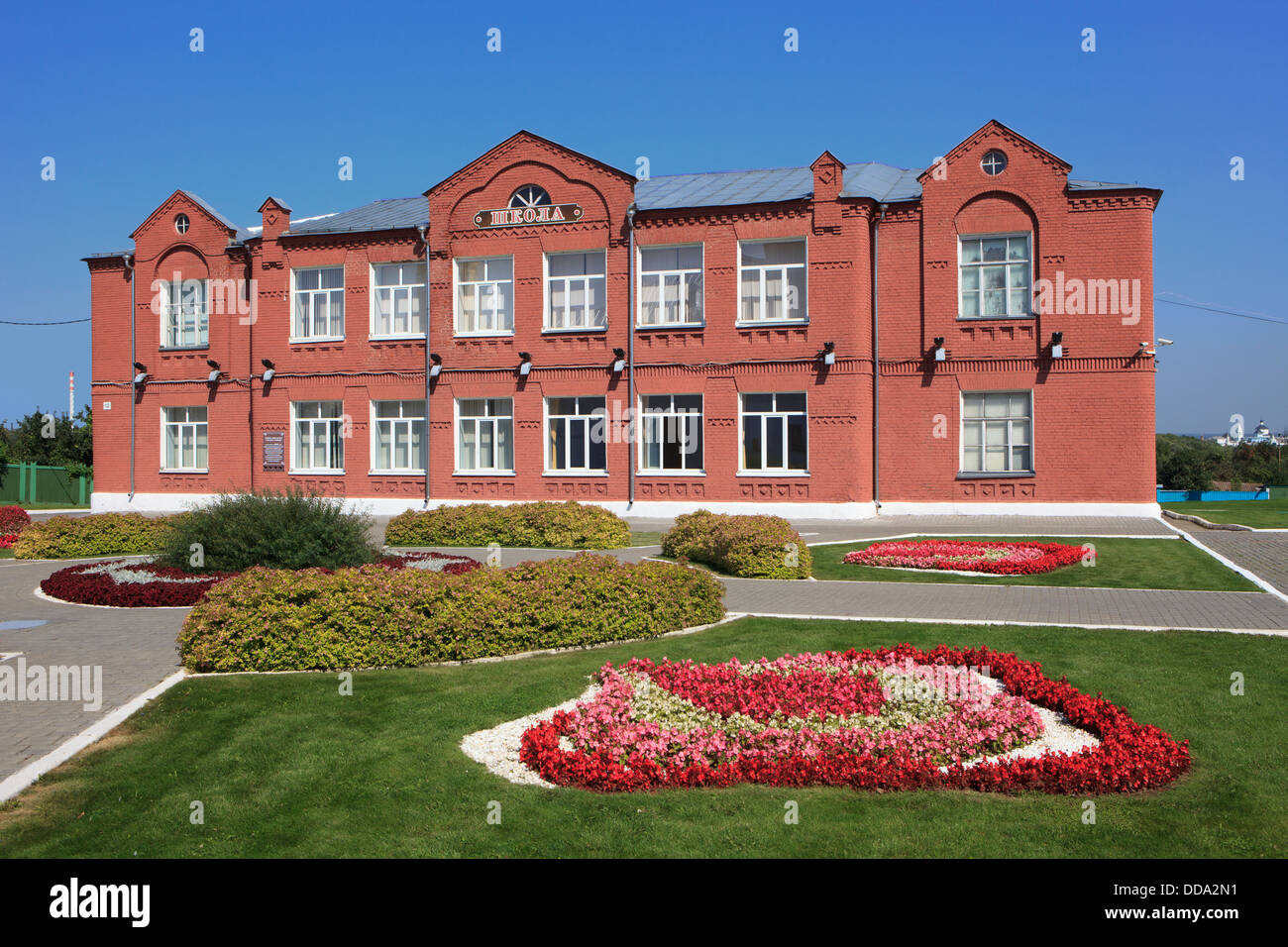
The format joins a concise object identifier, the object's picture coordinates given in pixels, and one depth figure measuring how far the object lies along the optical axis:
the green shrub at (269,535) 13.55
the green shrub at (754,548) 15.20
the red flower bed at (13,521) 22.12
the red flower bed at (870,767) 5.71
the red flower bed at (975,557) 15.84
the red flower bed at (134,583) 12.48
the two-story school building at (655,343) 26.20
